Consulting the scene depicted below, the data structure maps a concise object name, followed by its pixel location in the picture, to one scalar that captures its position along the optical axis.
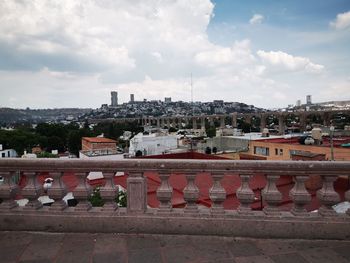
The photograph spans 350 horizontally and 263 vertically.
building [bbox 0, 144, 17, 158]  48.55
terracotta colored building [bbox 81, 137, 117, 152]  48.75
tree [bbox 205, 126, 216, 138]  95.91
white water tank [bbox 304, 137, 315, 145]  28.36
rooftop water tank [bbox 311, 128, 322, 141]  31.09
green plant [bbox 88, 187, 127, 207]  12.36
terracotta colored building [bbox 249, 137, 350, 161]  24.94
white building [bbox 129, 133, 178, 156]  42.20
